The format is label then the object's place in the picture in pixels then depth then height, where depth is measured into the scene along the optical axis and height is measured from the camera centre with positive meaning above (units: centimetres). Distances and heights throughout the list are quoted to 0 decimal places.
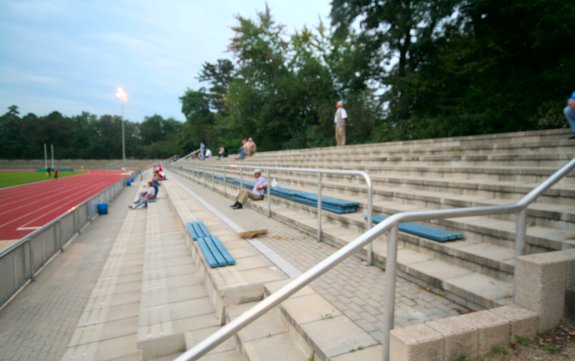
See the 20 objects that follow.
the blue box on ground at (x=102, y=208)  1511 -231
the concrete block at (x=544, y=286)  234 -93
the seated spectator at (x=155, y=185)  1718 -140
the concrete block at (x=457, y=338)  204 -115
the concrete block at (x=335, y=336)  238 -140
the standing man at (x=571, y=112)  577 +87
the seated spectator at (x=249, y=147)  2533 +97
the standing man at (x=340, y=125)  1413 +158
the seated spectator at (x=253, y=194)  984 -106
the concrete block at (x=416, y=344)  191 -112
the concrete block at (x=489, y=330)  216 -116
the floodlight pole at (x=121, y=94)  4552 +912
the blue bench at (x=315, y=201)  601 -89
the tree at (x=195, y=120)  7038 +879
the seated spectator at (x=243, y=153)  2489 +49
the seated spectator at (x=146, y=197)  1629 -195
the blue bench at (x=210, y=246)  457 -145
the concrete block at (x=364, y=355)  227 -139
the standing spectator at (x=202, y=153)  3720 +72
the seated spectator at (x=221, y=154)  3131 +52
